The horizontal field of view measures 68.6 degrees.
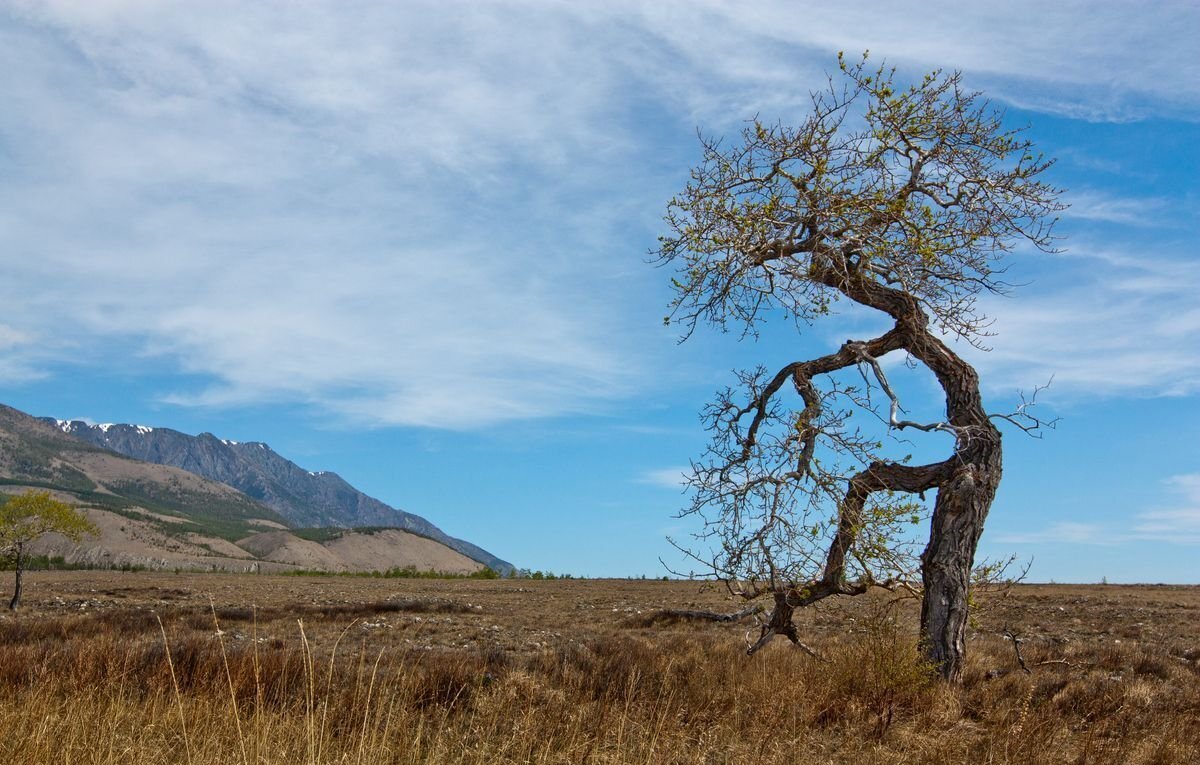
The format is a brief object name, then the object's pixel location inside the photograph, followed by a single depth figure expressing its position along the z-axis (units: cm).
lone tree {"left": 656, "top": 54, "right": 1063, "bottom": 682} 1271
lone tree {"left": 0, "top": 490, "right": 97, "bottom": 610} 3344
